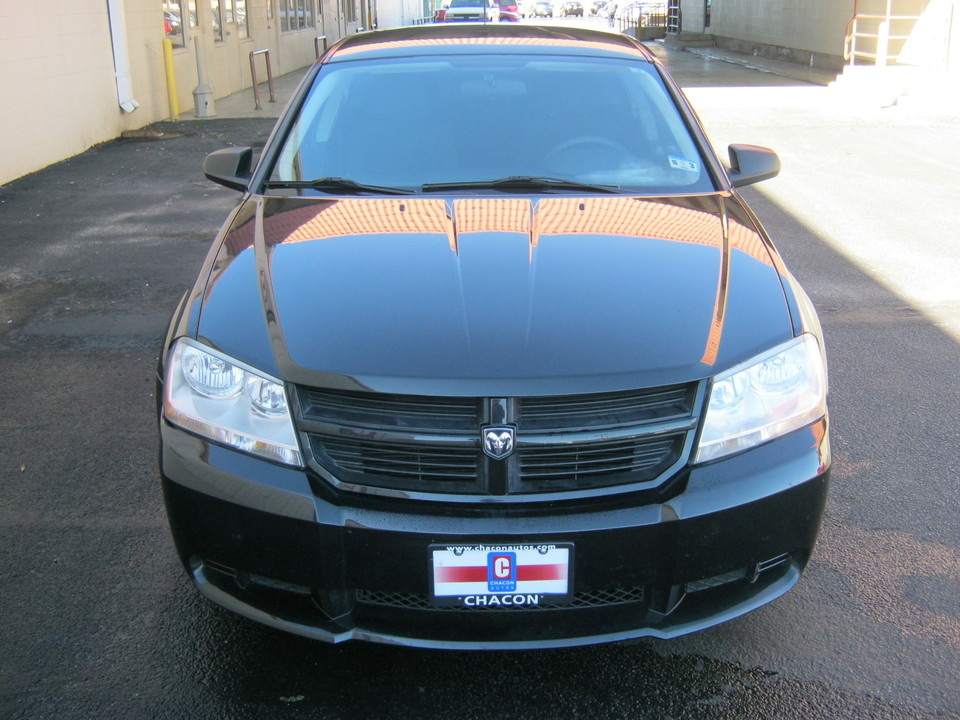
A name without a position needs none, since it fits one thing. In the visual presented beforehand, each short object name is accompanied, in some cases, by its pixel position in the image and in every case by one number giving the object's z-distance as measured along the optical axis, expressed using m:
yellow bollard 13.78
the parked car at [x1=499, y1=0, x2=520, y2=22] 30.21
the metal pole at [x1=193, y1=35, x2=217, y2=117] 14.20
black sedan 2.17
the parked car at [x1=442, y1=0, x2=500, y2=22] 24.61
